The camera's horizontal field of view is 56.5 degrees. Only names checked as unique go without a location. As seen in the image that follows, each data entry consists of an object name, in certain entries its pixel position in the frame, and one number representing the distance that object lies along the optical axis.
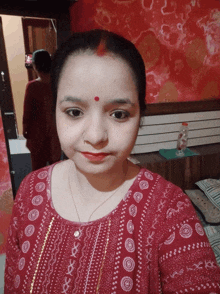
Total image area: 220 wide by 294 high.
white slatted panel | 1.95
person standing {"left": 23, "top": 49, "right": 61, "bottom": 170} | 2.26
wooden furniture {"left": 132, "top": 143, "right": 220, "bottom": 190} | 1.85
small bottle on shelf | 2.02
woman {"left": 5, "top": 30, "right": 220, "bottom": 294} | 0.57
